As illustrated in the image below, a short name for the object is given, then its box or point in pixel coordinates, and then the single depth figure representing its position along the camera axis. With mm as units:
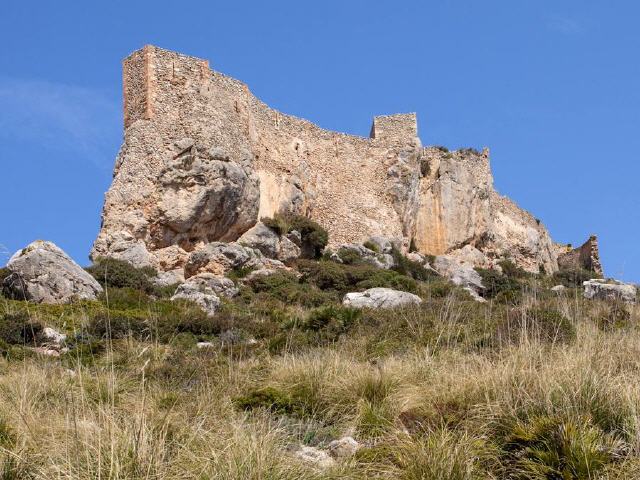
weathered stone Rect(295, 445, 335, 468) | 5817
